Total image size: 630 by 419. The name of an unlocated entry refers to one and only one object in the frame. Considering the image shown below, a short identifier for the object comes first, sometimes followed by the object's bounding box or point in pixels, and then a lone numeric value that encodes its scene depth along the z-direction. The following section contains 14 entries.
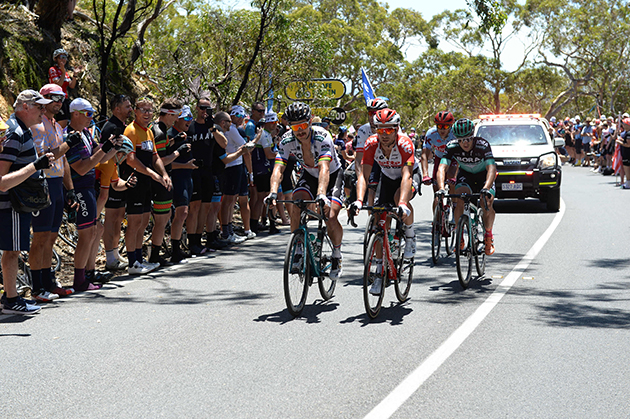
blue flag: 30.16
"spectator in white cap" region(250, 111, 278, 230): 27.17
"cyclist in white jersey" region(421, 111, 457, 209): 21.50
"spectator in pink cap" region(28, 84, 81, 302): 15.09
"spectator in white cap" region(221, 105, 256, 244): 24.75
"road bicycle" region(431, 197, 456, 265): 20.45
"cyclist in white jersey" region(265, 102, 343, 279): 14.92
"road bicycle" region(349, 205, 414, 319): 13.72
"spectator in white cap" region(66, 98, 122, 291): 16.27
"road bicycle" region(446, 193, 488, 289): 16.77
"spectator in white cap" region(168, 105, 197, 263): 20.84
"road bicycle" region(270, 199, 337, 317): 13.95
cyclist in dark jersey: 17.87
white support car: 33.00
